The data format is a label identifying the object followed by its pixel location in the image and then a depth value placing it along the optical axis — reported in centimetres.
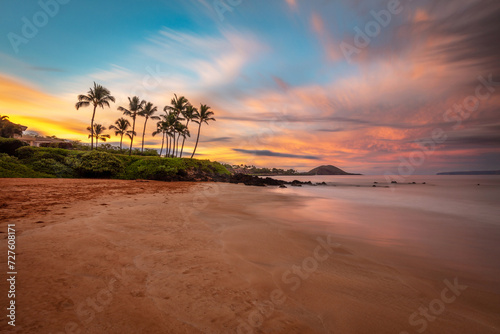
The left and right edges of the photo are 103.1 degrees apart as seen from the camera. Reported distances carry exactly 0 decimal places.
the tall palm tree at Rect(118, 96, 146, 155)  3912
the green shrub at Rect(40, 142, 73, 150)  3684
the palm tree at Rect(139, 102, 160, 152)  3990
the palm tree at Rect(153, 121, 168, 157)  4280
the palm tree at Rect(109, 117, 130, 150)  4856
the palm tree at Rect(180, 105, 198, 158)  3938
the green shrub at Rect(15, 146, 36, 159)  2217
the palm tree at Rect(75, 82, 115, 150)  3263
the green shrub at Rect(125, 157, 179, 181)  2639
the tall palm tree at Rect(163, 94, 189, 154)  3894
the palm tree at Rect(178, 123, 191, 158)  4050
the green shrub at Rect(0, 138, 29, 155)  2266
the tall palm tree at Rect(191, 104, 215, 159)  4028
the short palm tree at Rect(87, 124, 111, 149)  6105
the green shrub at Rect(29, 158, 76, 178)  2155
